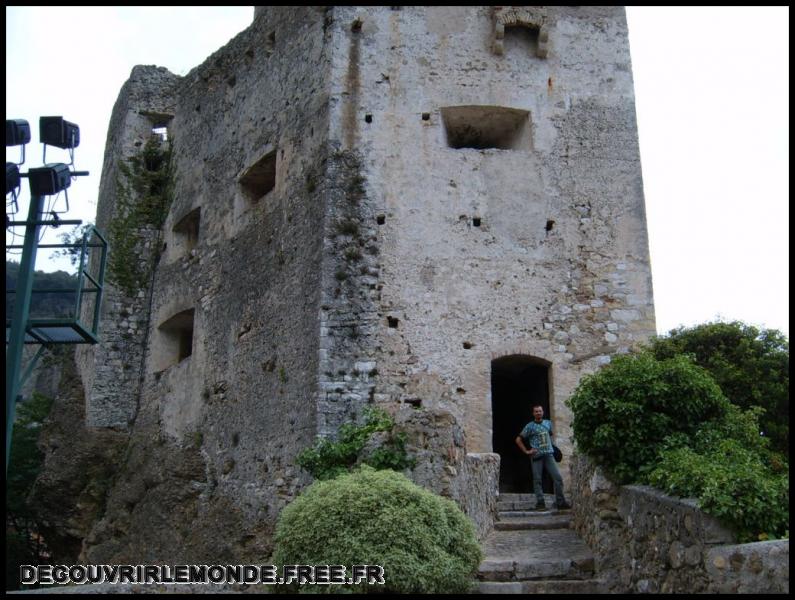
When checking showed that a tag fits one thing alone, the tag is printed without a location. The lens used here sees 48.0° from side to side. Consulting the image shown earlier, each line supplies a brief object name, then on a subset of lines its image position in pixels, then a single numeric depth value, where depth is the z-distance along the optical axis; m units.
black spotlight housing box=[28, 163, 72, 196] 8.06
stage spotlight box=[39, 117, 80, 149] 8.34
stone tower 13.62
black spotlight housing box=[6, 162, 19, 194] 7.94
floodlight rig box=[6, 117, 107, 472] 7.67
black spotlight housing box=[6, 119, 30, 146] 7.99
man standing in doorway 11.46
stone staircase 8.34
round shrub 7.46
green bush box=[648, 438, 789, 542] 6.54
